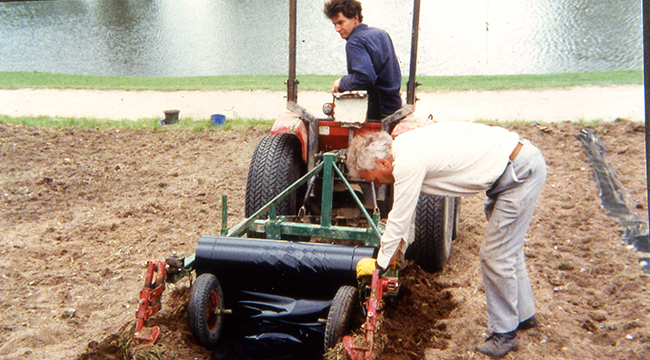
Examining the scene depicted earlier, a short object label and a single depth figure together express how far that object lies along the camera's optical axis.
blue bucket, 10.25
